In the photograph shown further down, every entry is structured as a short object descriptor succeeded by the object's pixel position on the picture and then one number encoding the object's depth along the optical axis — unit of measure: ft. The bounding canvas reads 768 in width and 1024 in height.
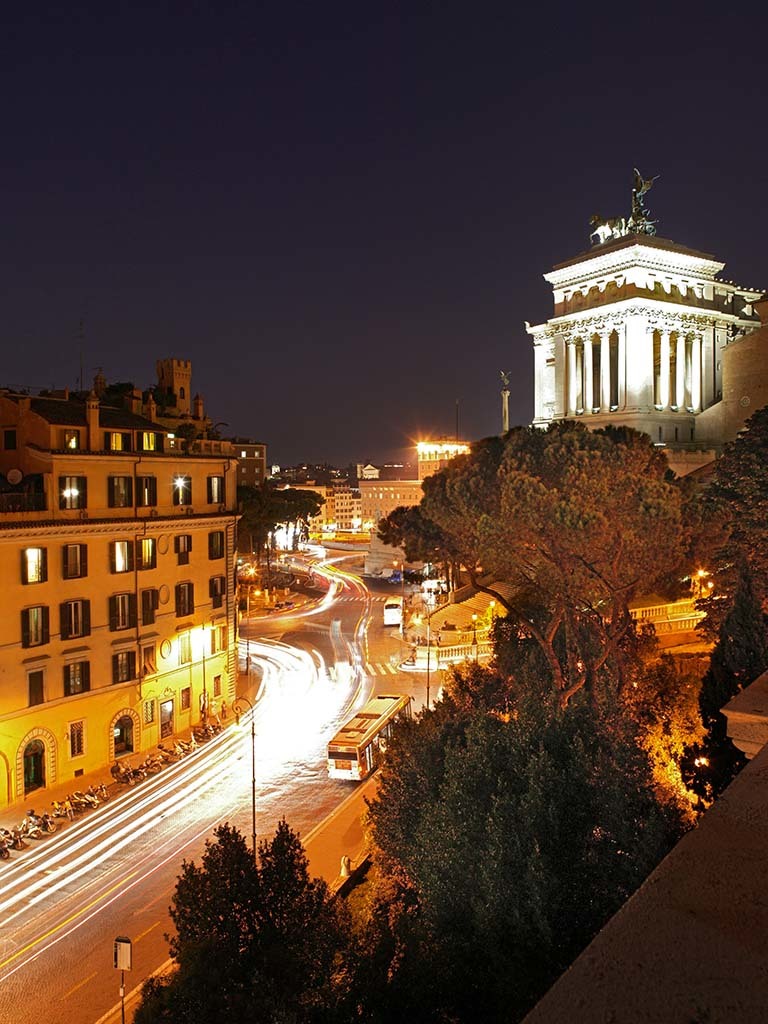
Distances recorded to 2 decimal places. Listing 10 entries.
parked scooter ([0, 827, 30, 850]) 80.84
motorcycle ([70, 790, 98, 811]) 89.45
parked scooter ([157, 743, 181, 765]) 105.41
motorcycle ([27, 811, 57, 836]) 84.07
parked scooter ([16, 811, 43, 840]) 82.82
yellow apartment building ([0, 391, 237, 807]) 93.56
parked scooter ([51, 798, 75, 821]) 87.45
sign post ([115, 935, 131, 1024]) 51.47
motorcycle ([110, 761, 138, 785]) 98.17
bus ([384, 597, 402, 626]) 203.21
